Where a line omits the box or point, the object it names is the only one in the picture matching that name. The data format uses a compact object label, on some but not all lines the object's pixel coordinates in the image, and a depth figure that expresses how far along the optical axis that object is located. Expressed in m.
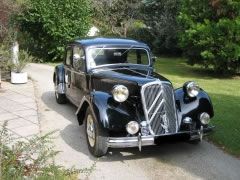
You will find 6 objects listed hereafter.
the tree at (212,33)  15.27
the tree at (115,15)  25.92
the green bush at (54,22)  18.47
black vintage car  6.49
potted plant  13.11
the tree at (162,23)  23.80
